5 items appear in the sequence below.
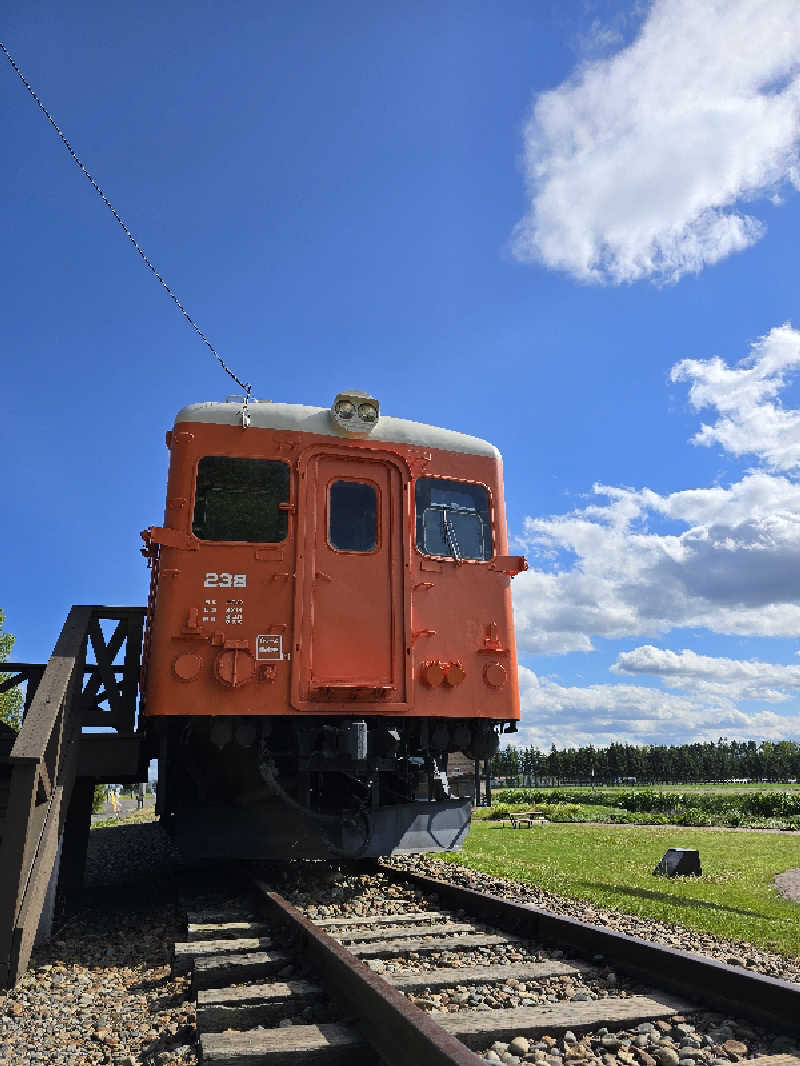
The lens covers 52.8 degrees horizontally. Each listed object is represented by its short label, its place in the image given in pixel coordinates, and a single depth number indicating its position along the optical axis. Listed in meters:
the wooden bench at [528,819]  20.50
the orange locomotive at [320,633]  6.48
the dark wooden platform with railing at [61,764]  4.76
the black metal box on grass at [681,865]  9.59
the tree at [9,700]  22.64
